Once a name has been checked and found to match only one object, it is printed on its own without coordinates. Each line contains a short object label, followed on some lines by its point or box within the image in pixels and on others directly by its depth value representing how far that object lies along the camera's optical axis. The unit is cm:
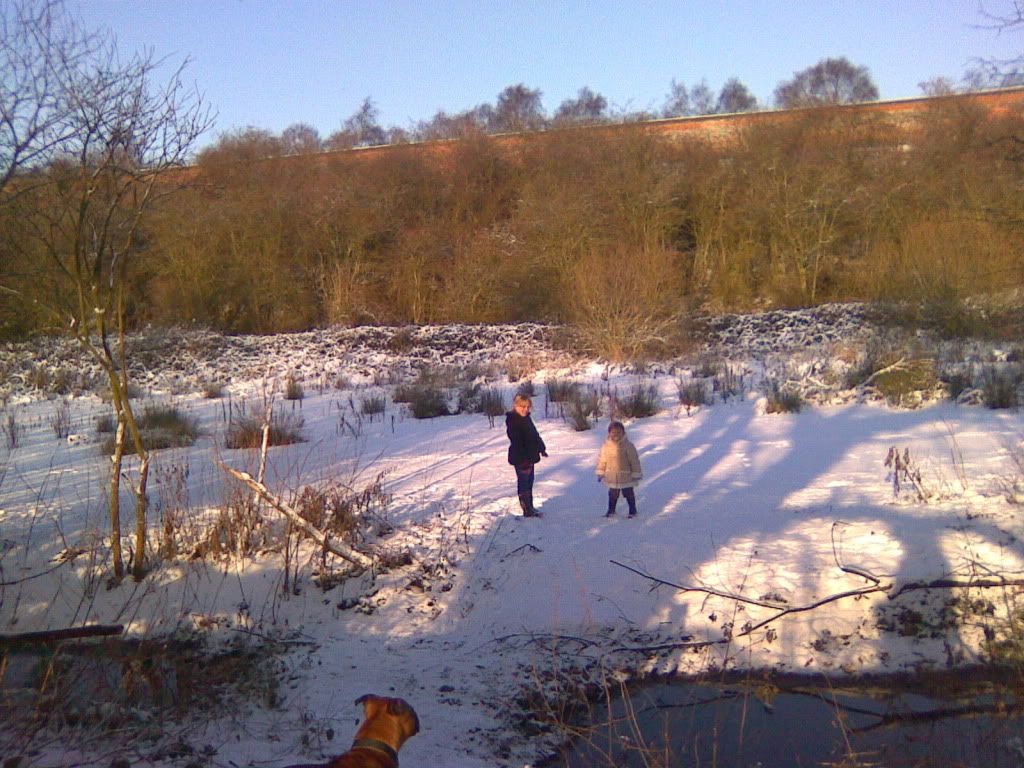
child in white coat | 797
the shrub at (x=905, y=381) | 1300
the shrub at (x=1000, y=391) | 1191
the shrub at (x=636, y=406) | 1322
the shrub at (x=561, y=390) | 1456
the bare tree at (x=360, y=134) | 4317
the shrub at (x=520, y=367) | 1878
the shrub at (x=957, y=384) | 1285
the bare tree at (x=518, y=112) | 4050
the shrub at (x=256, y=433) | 1155
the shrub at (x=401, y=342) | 2438
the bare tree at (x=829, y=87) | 3458
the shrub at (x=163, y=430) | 1198
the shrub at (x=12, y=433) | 1235
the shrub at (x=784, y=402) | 1310
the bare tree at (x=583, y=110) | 3841
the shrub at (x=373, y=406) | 1449
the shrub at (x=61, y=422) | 1337
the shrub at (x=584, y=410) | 1232
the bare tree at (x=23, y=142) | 561
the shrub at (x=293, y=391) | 1688
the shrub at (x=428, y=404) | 1425
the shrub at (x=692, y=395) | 1385
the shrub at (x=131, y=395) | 1703
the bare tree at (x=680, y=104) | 4353
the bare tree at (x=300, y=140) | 3741
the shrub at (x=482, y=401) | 1400
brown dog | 299
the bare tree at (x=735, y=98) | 4941
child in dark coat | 815
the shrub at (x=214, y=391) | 1829
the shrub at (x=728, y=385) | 1473
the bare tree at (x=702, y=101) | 4496
